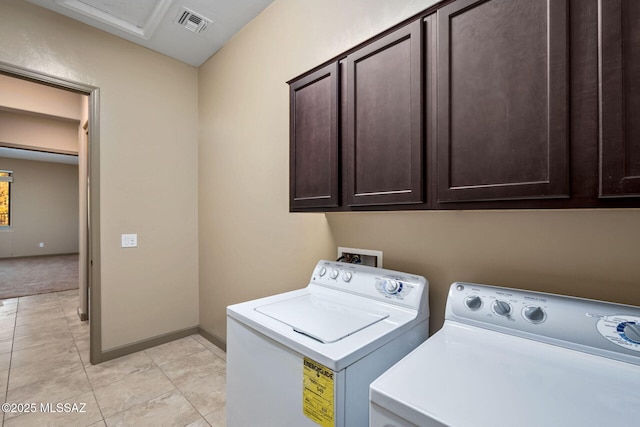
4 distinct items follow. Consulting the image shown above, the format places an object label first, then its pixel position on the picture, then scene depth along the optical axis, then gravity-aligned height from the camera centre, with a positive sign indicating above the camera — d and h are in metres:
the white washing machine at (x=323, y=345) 0.91 -0.47
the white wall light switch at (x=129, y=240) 2.64 -0.25
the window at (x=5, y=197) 7.25 +0.42
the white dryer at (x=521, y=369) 0.64 -0.43
